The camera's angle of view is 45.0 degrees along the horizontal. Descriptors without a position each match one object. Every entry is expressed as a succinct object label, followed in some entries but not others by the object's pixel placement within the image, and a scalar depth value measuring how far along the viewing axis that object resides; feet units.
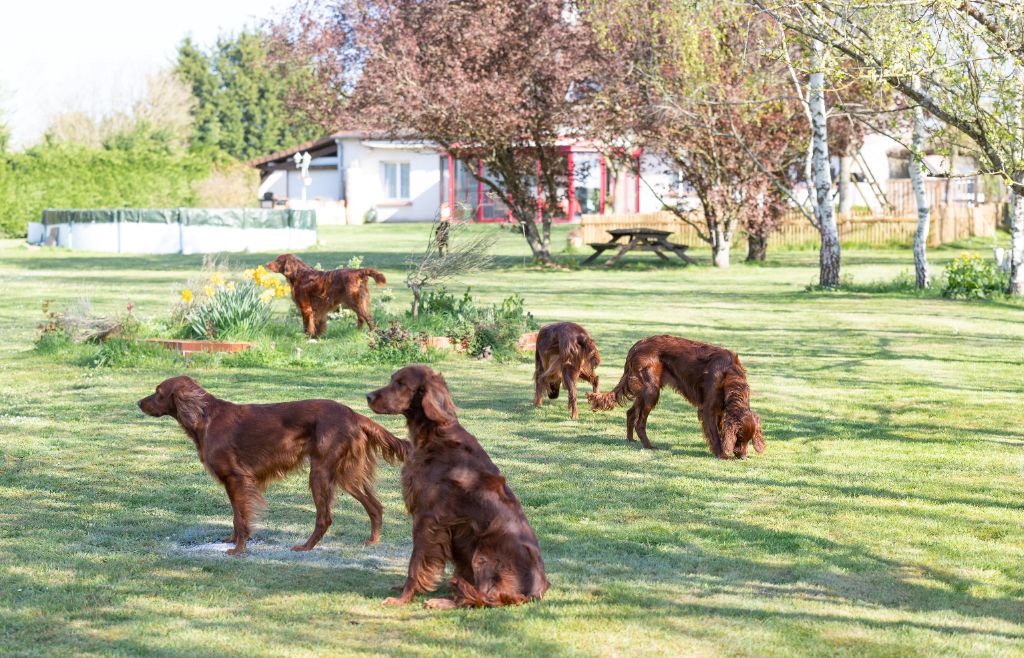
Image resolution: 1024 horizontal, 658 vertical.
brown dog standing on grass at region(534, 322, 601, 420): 31.04
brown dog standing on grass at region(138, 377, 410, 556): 18.53
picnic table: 95.57
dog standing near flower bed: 43.70
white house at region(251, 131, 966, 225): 162.71
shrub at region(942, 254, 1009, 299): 67.21
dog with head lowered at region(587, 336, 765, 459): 25.66
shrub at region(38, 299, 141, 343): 41.55
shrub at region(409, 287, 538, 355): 42.14
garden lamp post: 148.97
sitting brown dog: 15.71
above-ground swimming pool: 110.52
